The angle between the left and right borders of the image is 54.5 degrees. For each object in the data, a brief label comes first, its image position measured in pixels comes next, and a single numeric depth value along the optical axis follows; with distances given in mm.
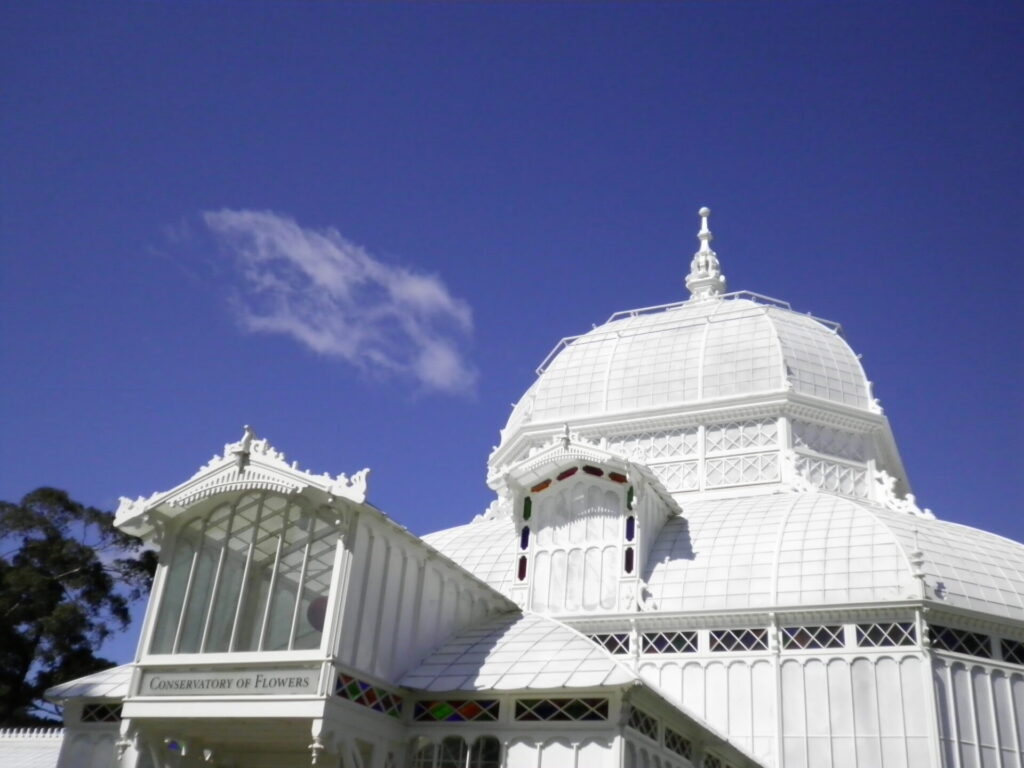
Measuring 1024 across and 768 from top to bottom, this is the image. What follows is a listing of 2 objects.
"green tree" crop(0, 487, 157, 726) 38250
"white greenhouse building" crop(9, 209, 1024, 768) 18359
